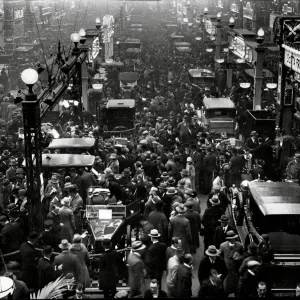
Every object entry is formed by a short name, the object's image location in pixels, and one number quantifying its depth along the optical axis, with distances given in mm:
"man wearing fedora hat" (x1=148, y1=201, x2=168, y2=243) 13242
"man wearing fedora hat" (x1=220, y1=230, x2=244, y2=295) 11039
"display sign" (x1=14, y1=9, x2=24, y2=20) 45247
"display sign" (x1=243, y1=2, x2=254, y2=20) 57591
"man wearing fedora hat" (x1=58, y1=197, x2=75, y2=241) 13141
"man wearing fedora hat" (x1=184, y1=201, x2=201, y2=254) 13664
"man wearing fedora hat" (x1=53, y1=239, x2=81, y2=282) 10727
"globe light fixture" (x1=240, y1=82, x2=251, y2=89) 27611
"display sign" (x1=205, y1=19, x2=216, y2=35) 49034
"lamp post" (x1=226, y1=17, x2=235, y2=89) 35116
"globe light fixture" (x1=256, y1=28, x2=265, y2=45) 26353
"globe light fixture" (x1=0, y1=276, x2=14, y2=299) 8575
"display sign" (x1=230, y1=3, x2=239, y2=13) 65862
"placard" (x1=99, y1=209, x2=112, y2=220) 13906
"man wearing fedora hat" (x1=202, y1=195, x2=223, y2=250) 13625
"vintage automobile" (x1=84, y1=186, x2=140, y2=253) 13266
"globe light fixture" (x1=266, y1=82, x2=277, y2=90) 25331
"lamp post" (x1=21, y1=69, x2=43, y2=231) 13211
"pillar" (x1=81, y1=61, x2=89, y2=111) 27195
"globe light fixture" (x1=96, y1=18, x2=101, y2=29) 38562
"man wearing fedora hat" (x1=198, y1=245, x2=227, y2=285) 10648
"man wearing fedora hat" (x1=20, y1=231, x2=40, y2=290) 11117
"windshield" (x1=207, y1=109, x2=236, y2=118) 25078
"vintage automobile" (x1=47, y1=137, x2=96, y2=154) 18906
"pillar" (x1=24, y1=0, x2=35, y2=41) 45438
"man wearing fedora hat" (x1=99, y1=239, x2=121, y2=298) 10836
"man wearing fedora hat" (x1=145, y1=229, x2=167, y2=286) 11641
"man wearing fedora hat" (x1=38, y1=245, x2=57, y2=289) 10469
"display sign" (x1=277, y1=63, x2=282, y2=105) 24078
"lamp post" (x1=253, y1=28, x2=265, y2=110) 26344
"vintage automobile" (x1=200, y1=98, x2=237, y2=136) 24547
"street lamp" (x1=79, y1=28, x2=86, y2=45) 24572
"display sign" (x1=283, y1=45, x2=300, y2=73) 20719
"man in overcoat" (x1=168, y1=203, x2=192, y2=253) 12945
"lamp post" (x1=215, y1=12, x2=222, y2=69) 41688
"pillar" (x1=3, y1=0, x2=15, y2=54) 43969
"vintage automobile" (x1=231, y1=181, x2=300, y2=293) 11266
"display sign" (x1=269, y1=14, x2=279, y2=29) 51531
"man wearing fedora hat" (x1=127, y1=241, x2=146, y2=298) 10617
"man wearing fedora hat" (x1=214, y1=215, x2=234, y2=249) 12523
